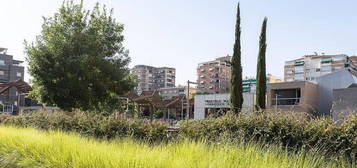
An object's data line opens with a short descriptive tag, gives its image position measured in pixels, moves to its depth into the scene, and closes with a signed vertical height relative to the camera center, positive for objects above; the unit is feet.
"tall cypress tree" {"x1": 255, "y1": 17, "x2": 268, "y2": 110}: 88.69 +7.56
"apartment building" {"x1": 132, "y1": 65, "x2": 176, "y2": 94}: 469.57 +29.75
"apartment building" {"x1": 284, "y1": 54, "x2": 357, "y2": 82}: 303.68 +32.68
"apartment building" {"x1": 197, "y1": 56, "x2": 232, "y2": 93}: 388.94 +31.44
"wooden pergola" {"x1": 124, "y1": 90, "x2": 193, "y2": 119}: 130.55 -1.58
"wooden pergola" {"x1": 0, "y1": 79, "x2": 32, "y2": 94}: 138.59 +4.50
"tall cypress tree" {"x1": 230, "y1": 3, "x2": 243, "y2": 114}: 87.51 +6.62
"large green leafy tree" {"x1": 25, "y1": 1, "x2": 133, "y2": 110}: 45.68 +4.95
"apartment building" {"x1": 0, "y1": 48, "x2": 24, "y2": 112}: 278.87 +22.40
